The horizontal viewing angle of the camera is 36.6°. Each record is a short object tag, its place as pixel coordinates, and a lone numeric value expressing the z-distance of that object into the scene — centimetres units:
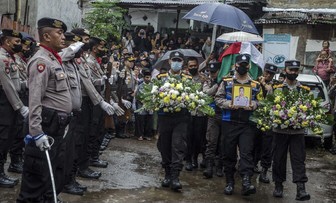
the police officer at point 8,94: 715
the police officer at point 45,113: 548
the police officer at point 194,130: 960
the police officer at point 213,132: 930
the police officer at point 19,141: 812
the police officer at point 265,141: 923
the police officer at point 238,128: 788
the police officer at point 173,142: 794
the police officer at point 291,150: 777
